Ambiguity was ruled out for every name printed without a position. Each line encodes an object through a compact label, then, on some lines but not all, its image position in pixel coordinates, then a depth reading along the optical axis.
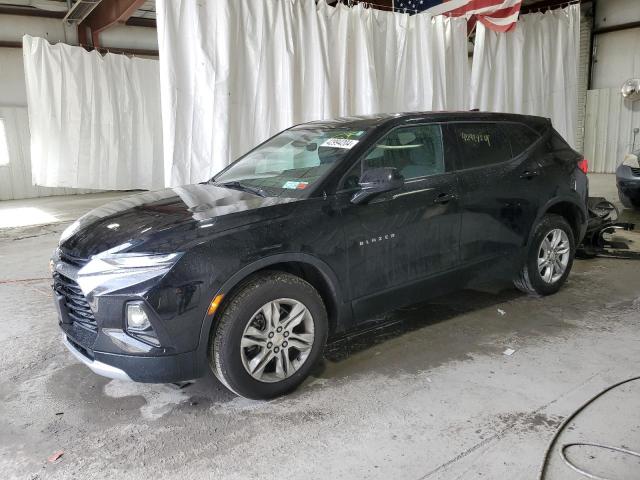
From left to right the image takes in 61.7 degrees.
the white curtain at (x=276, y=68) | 5.57
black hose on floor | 2.28
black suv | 2.61
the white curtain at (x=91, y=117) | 10.82
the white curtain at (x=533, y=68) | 8.52
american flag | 7.74
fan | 13.78
